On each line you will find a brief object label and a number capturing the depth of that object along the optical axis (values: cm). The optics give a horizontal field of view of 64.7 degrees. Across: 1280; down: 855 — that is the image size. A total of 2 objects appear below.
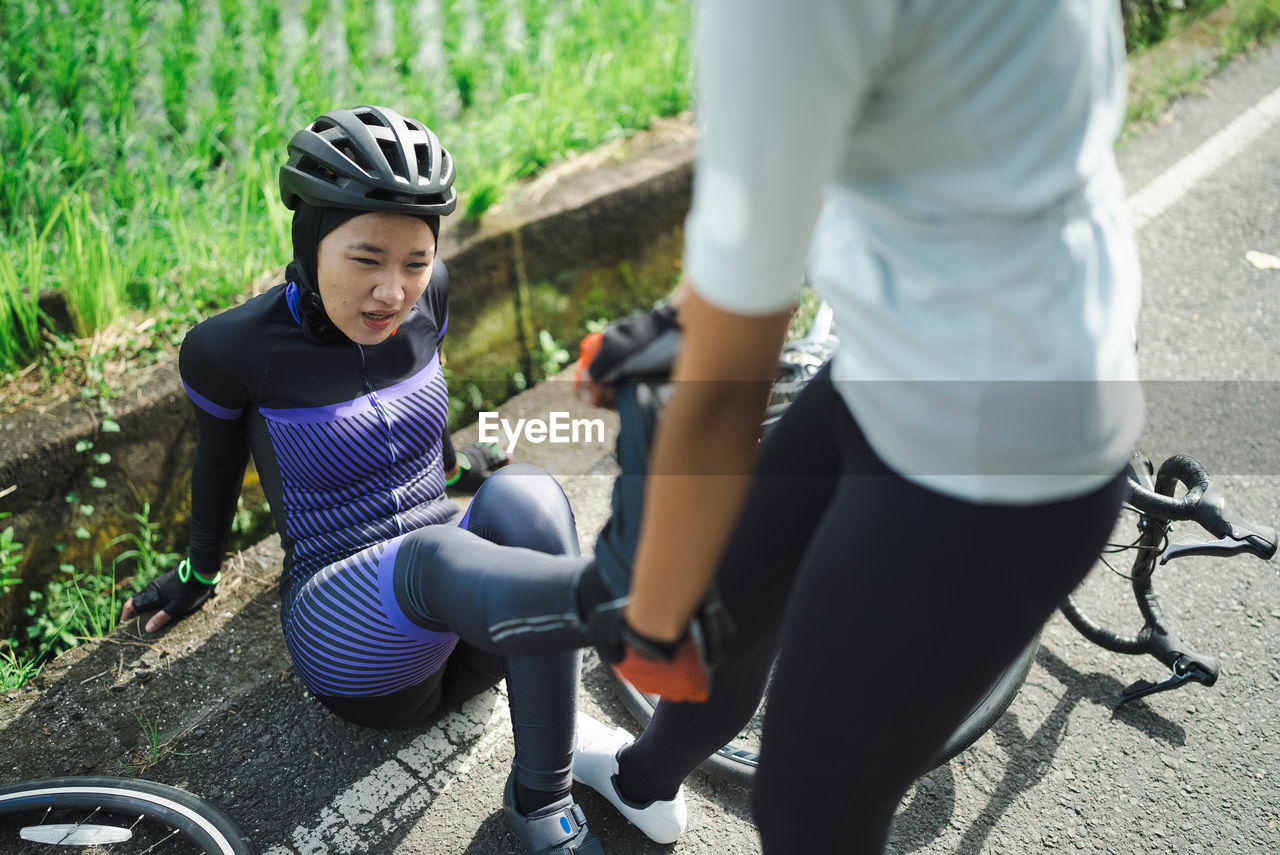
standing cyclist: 93
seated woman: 207
